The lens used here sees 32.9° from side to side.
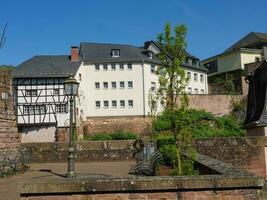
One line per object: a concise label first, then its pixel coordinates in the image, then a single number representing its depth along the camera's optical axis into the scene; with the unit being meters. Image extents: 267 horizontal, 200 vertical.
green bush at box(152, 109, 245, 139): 49.78
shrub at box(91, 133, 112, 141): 51.69
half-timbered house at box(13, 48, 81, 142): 46.22
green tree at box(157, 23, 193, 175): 9.34
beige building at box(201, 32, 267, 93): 62.56
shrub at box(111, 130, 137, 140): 52.16
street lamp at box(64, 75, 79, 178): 12.67
